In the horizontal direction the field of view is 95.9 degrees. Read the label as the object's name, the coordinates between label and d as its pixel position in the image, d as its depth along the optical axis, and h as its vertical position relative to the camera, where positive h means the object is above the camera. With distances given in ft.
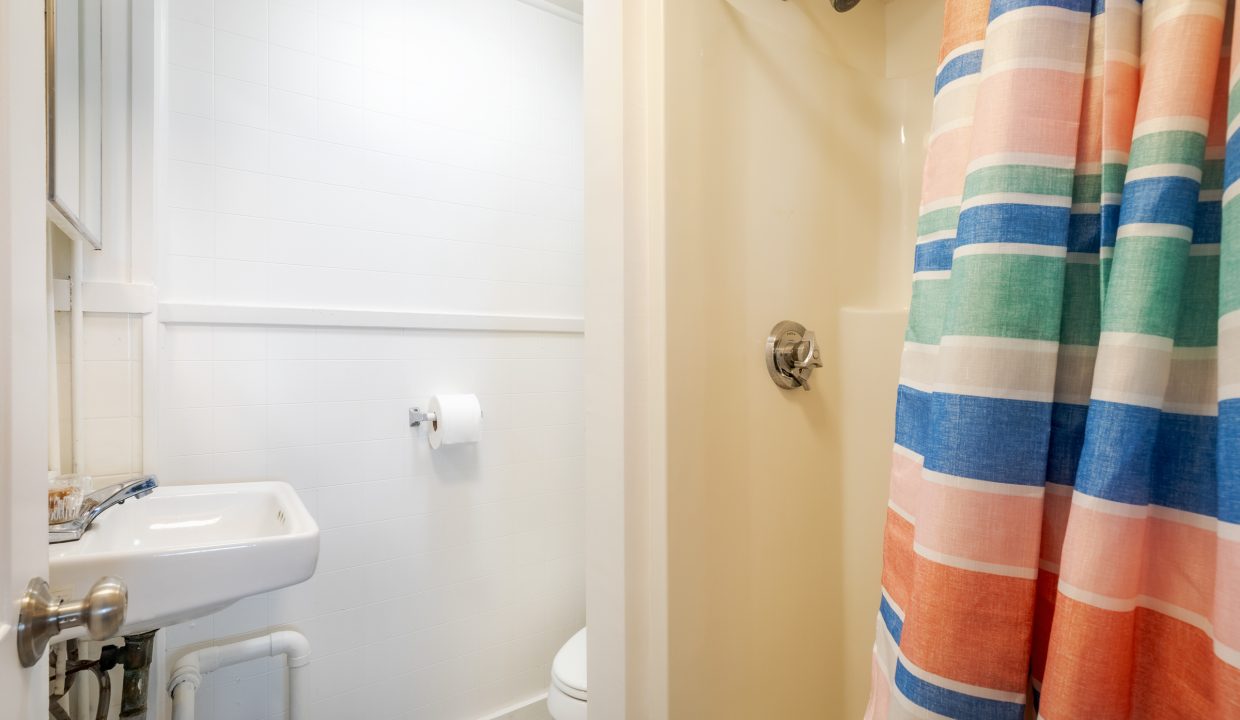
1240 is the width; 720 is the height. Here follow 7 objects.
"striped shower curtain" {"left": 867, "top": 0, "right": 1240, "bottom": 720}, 1.34 -0.07
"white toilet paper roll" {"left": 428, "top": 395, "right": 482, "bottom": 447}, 5.09 -0.59
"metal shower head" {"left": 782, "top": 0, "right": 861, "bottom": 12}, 2.90 +1.82
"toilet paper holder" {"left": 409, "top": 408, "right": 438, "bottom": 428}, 5.23 -0.57
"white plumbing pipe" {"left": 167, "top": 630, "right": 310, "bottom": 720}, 4.12 -2.39
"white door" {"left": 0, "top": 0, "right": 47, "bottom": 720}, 1.39 +0.06
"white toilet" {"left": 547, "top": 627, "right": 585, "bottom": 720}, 4.42 -2.67
